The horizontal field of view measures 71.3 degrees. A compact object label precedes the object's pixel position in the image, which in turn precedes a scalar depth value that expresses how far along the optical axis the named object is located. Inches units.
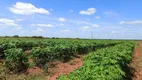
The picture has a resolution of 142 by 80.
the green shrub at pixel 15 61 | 221.9
